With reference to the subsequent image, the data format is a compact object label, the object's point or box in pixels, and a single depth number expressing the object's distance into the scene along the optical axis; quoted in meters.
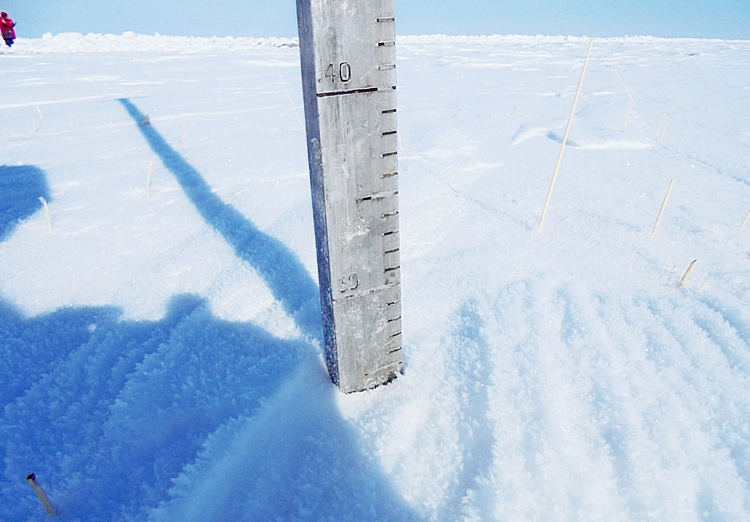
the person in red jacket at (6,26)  10.10
